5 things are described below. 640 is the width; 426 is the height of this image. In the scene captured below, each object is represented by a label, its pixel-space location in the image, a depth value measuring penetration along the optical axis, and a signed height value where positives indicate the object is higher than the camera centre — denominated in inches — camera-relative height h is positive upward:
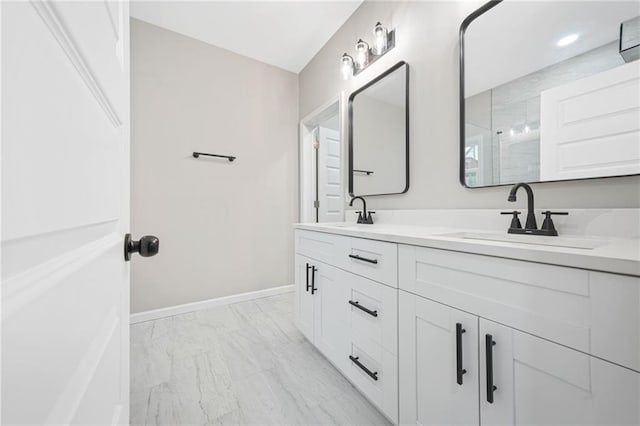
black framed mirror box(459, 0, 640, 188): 35.8 +19.2
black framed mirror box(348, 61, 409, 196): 66.9 +22.4
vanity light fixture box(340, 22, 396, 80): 70.5 +46.6
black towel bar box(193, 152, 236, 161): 92.9 +21.3
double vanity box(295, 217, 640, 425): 22.4 -13.2
